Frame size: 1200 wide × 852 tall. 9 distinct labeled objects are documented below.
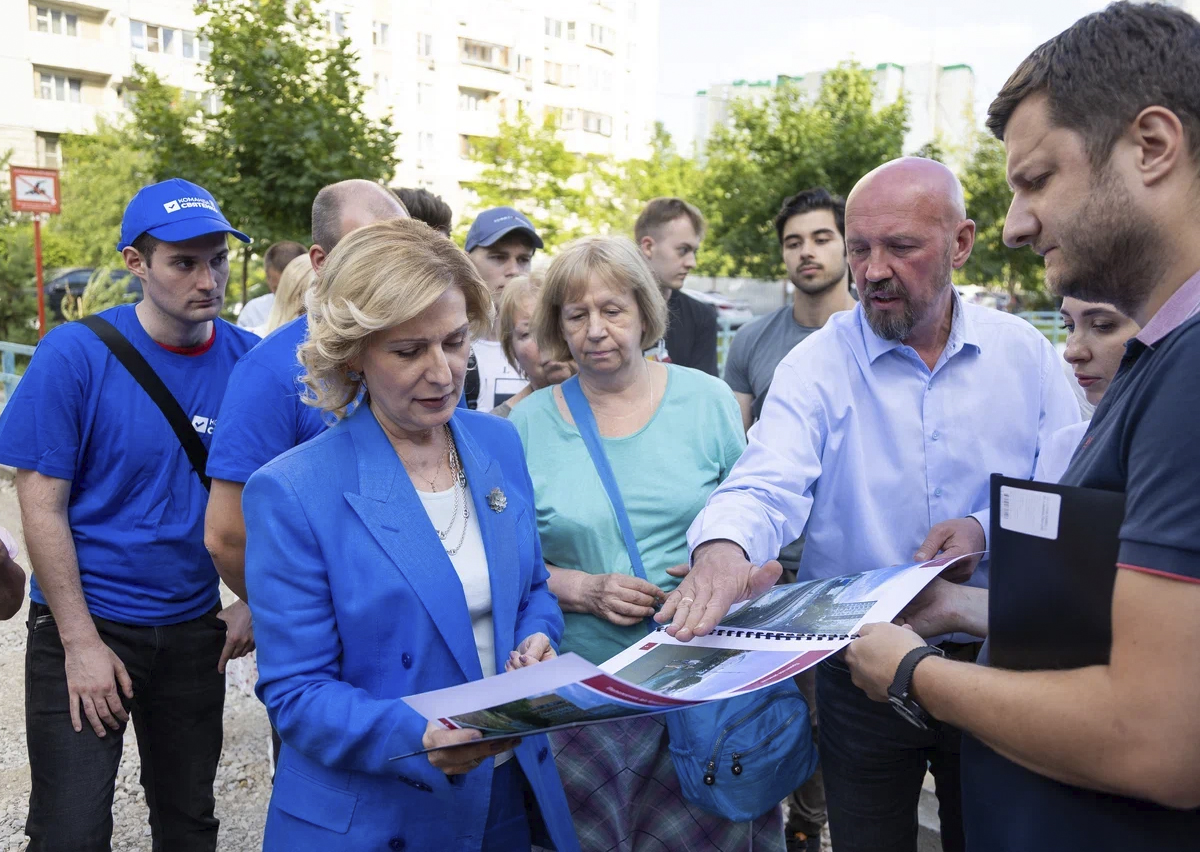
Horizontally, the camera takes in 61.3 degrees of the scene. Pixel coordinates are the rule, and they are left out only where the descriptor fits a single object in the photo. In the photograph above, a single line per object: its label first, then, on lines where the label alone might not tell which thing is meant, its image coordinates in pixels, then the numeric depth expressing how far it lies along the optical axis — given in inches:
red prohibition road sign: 488.1
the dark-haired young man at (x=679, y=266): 229.9
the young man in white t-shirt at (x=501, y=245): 214.7
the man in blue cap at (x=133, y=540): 113.7
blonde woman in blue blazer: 79.2
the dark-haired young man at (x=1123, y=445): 47.8
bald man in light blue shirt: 101.3
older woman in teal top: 106.4
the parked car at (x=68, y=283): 826.4
